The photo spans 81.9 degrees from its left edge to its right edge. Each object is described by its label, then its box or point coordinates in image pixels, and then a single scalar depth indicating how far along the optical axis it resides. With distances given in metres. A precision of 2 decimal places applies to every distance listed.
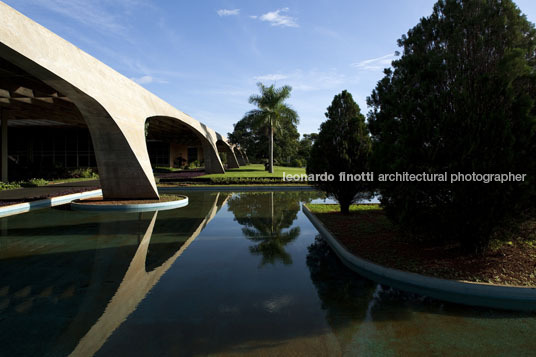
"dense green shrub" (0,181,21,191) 21.25
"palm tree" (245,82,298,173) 37.31
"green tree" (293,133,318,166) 70.72
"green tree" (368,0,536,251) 5.96
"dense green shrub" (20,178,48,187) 23.47
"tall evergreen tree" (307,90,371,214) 12.83
